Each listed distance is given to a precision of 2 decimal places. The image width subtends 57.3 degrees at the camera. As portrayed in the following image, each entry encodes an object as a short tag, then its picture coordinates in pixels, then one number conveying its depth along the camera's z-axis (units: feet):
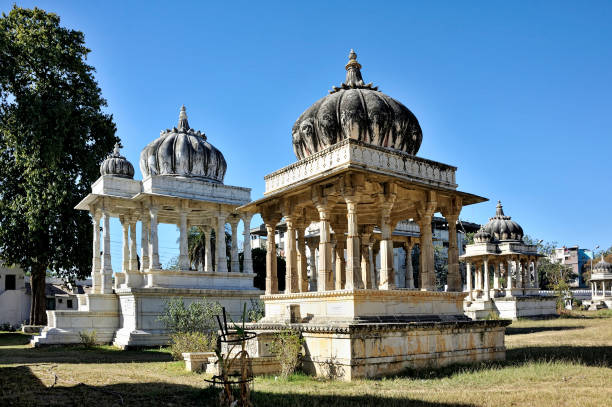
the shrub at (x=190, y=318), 73.67
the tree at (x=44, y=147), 98.68
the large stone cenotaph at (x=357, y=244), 44.60
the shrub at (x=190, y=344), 58.13
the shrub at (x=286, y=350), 44.39
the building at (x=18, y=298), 161.17
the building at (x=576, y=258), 314.14
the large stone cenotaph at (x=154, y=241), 85.71
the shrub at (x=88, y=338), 81.46
